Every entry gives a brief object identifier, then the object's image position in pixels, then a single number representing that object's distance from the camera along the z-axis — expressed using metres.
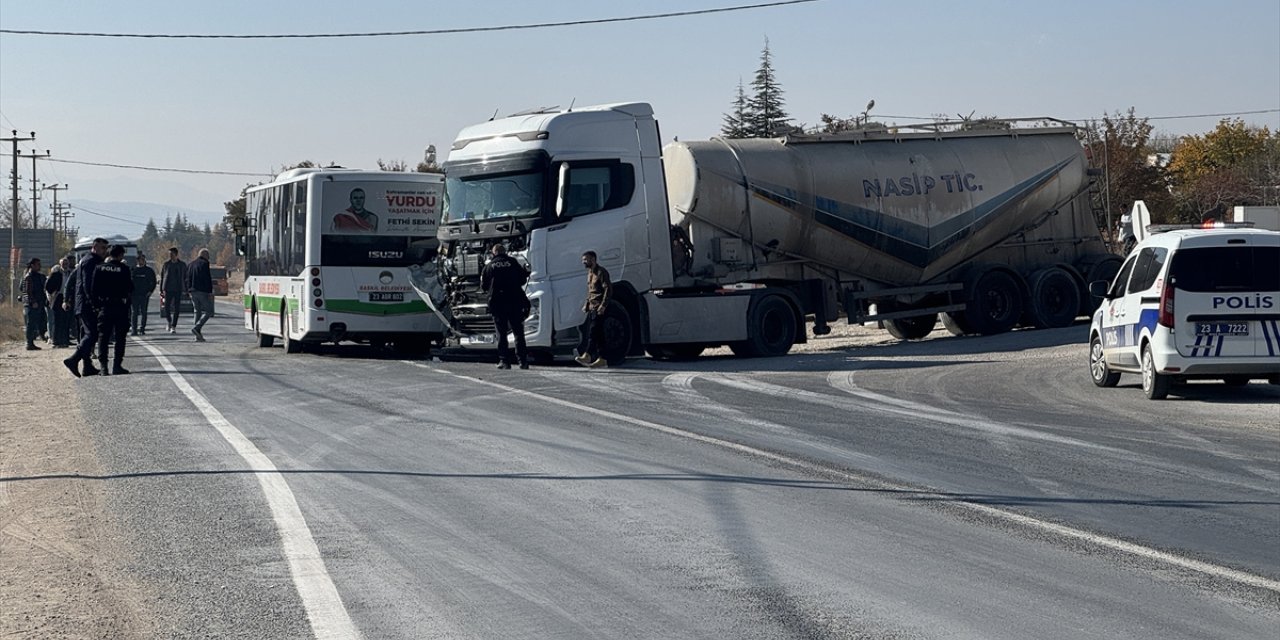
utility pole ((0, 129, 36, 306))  68.94
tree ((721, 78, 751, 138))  87.62
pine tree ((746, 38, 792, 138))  88.62
